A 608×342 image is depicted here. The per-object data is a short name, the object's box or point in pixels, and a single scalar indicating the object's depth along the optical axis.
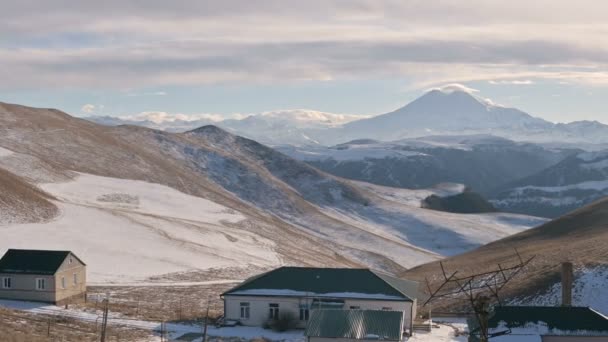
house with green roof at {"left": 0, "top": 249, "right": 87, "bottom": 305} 53.62
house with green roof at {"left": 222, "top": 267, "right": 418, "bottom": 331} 49.84
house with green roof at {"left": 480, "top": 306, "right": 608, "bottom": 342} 38.56
